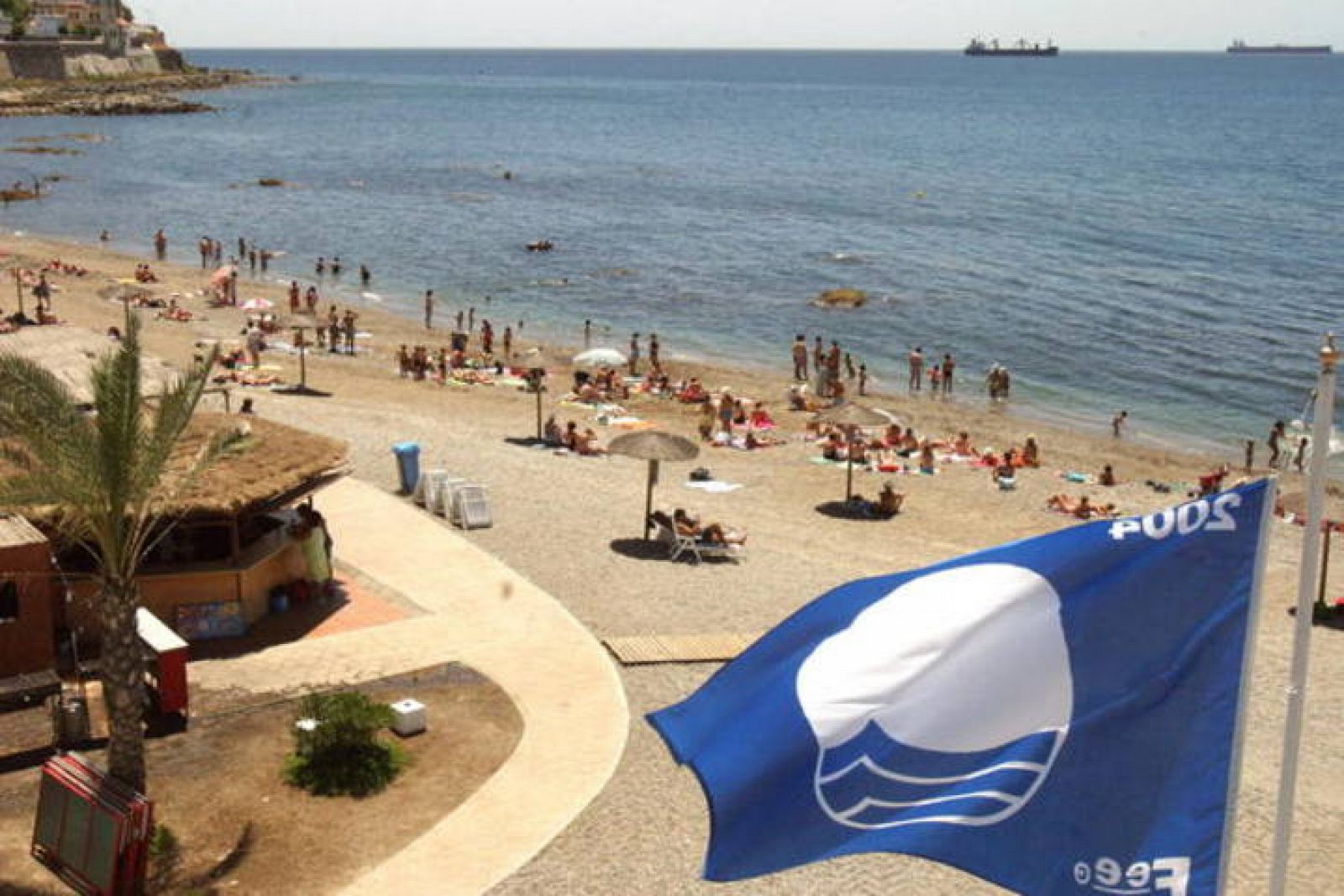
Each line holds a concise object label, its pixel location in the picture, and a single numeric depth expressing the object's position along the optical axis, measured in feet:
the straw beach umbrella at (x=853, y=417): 79.53
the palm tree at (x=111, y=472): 37.73
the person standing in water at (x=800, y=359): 132.05
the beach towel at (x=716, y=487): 86.02
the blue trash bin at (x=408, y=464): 76.13
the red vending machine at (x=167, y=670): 46.70
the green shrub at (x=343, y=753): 43.19
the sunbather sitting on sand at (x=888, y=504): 83.82
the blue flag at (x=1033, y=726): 19.76
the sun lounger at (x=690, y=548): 68.74
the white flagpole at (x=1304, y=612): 18.35
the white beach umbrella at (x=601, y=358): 107.86
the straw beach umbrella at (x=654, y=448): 68.39
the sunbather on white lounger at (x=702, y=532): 69.15
